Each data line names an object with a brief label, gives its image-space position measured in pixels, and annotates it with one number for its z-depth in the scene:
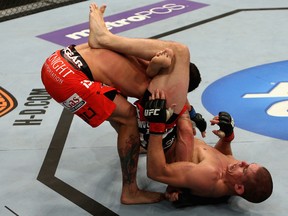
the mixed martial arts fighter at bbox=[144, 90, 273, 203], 2.76
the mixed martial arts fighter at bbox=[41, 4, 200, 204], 2.89
